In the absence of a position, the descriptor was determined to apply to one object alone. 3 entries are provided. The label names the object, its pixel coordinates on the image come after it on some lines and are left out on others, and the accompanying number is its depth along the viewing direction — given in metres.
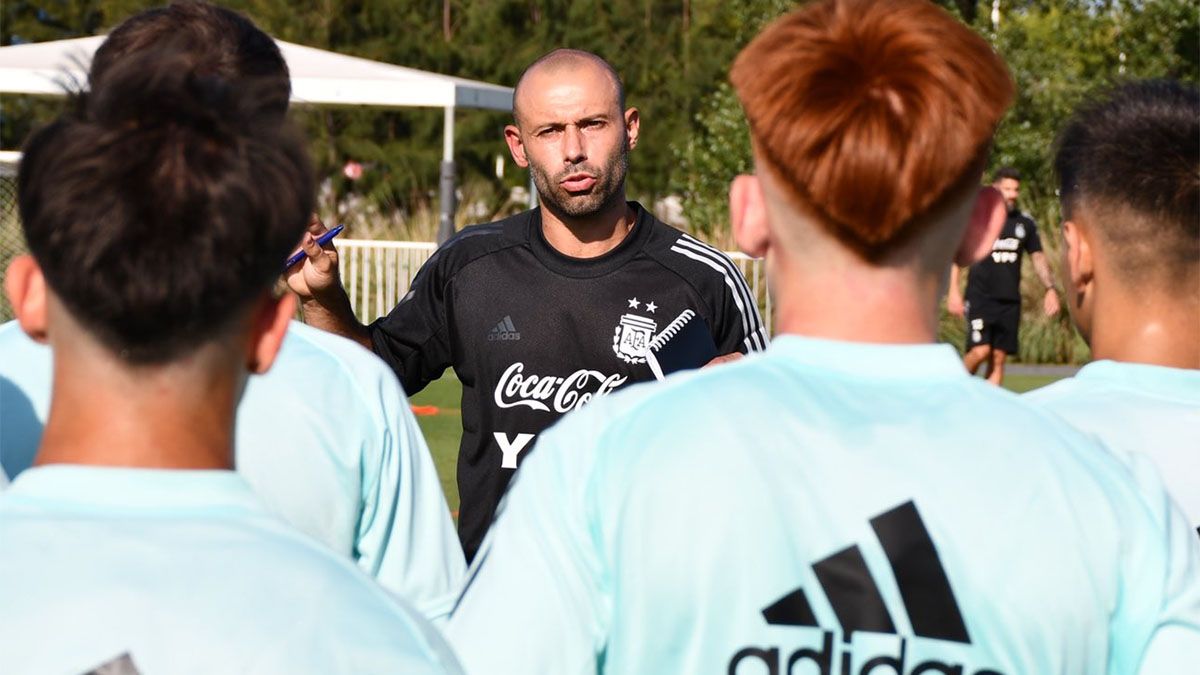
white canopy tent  23.25
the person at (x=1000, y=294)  17.44
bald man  5.47
